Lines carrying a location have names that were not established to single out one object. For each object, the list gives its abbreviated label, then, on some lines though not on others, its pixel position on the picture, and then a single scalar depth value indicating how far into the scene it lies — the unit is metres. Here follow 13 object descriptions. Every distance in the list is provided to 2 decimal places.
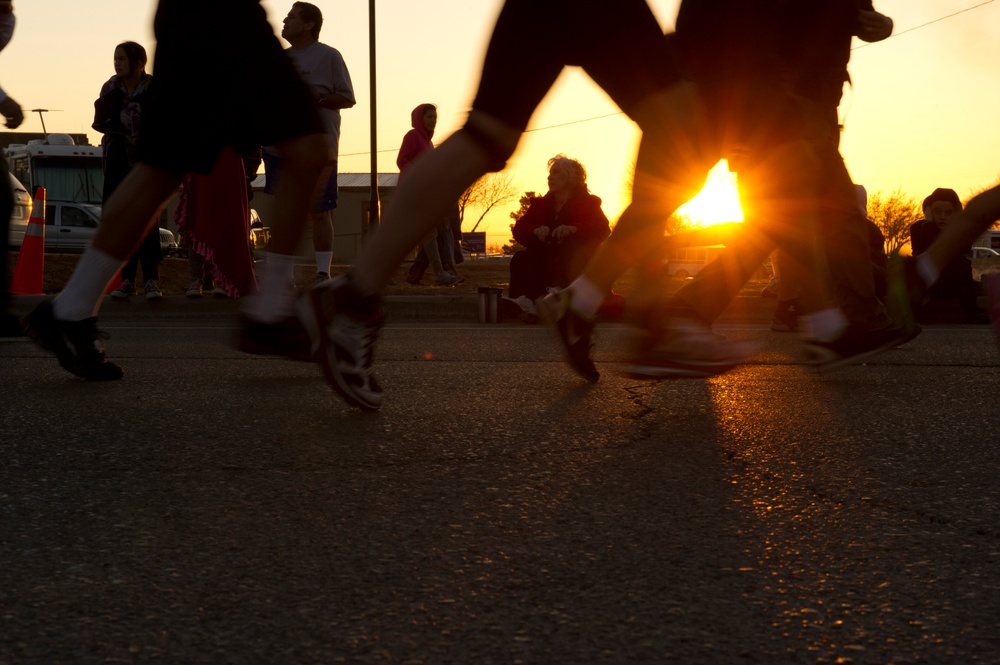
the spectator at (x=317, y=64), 8.10
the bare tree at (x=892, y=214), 82.69
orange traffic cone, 8.13
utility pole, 27.48
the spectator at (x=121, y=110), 8.13
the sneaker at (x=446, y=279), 12.24
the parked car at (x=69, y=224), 28.27
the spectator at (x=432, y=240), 10.74
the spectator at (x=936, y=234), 8.39
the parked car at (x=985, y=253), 74.12
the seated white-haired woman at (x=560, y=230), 8.45
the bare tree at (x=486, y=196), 85.62
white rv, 29.89
